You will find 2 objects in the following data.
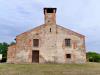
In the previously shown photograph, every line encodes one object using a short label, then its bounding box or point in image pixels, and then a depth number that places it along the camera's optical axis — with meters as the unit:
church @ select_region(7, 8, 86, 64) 12.38
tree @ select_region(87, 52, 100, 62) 17.25
